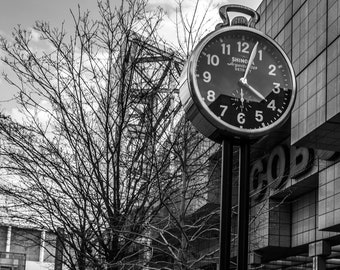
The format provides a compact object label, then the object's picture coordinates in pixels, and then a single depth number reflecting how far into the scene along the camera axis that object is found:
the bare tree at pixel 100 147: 11.11
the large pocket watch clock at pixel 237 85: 5.96
